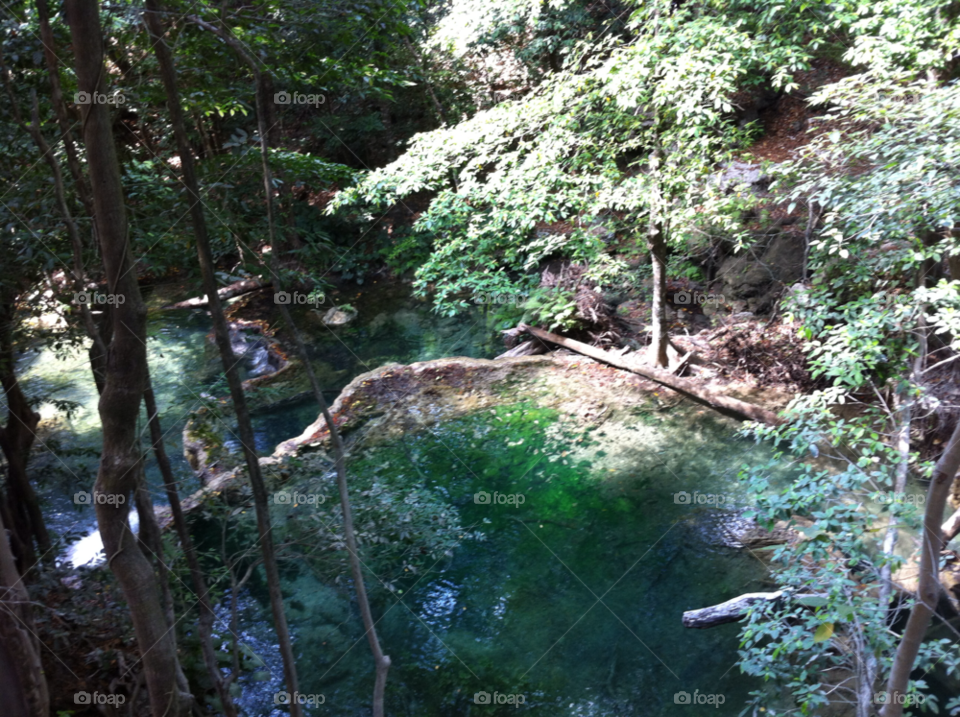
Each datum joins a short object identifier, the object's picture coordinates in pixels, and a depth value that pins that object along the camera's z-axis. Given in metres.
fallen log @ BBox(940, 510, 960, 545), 4.71
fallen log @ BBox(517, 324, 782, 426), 7.03
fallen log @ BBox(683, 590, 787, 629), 4.88
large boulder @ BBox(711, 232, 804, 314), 8.20
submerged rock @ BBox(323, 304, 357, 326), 11.39
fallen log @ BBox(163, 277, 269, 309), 11.44
